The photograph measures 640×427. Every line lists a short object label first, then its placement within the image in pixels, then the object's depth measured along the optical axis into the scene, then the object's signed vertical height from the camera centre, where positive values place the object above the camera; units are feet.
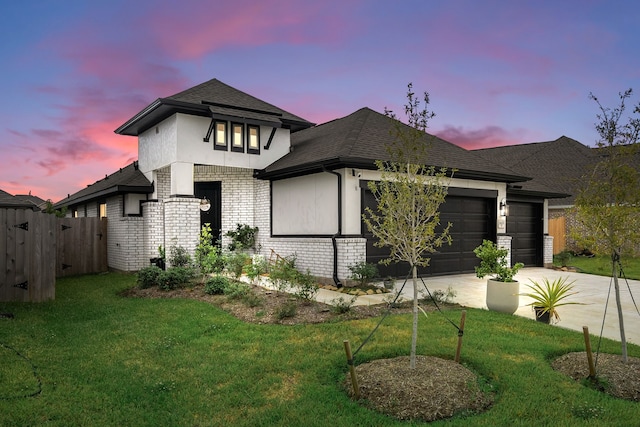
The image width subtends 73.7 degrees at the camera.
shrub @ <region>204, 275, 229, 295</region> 31.32 -5.39
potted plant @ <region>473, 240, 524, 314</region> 25.26 -4.18
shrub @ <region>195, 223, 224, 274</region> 35.47 -3.91
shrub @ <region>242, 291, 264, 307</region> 26.66 -5.58
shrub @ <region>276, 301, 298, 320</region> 23.71 -5.53
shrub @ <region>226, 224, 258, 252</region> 46.62 -2.54
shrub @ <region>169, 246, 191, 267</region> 39.11 -4.05
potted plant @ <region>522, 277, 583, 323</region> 23.35 -5.23
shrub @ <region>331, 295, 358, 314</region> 24.44 -5.45
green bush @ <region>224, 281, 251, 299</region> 29.07 -5.39
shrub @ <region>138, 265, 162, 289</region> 34.63 -5.19
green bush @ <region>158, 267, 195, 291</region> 33.81 -5.24
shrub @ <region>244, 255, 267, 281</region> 33.53 -4.56
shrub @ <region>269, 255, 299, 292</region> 30.38 -4.55
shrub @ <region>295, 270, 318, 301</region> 27.72 -4.97
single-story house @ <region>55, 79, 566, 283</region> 37.60 +2.65
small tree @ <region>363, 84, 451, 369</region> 14.28 +0.42
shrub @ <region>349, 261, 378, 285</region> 34.37 -4.80
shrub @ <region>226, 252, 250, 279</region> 36.04 -4.32
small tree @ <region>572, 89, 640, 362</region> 16.33 +0.76
